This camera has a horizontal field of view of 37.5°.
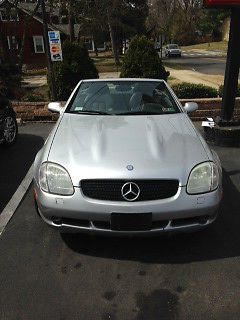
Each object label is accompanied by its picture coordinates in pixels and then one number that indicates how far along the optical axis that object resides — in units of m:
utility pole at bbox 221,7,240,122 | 6.11
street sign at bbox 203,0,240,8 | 5.61
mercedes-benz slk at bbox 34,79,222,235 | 3.03
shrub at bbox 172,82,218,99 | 9.04
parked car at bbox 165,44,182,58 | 47.72
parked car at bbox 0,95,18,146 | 6.52
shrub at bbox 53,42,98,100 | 9.30
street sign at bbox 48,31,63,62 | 8.98
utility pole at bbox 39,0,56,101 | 9.05
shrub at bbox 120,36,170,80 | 9.23
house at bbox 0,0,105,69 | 36.78
